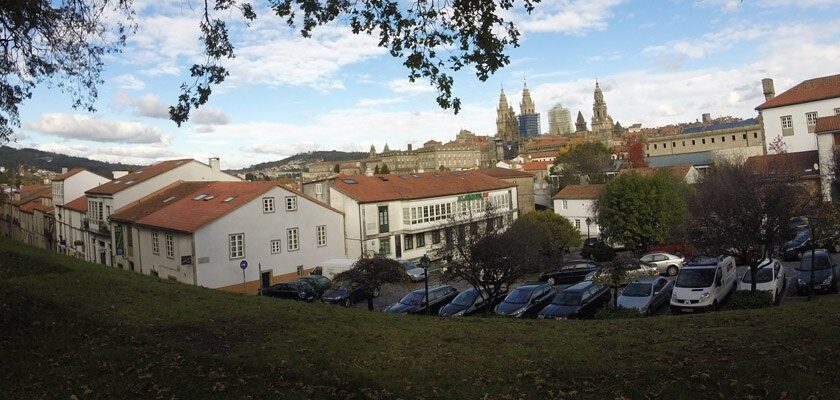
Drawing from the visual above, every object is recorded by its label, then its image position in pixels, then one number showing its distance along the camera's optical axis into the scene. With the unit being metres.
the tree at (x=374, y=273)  24.02
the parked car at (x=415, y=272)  35.84
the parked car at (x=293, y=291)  28.55
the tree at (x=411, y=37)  8.02
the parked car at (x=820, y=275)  19.81
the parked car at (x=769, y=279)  19.69
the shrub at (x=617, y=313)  16.41
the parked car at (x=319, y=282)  30.89
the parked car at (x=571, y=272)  29.94
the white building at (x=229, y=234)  32.97
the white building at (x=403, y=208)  42.00
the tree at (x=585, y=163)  75.00
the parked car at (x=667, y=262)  29.64
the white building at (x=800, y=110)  57.72
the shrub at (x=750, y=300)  16.30
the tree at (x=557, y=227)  41.22
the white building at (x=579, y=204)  52.07
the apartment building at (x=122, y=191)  43.81
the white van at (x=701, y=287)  18.17
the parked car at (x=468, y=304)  21.72
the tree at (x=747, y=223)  17.50
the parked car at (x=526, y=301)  20.28
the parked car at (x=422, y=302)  22.89
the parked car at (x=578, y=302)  18.86
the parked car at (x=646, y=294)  19.30
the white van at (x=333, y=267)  36.28
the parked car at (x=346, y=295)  26.71
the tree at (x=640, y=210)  37.16
